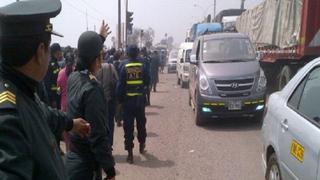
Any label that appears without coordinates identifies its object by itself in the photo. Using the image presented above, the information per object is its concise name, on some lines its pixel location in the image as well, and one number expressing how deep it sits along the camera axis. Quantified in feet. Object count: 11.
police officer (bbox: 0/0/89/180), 3.89
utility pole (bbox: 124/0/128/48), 54.42
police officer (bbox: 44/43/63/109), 19.56
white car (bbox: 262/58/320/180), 8.16
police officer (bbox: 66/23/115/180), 8.02
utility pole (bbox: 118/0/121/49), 58.33
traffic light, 53.40
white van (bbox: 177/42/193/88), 49.41
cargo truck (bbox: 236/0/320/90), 23.63
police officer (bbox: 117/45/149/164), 17.72
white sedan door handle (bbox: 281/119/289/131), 9.83
